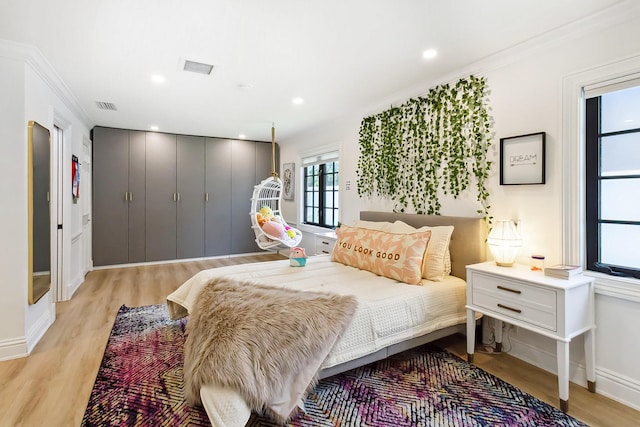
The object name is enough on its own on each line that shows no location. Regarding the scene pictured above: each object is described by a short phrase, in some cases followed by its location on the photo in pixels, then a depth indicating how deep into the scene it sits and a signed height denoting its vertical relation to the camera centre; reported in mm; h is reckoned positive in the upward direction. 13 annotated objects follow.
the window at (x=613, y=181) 1970 +174
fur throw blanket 1600 -713
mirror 2619 -13
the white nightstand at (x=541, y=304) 1878 -593
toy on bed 3023 -443
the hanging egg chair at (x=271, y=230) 4477 -278
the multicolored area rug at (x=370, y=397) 1788 -1130
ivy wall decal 2732 +605
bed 1729 -576
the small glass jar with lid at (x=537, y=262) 2283 -377
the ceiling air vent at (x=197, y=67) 2781 +1247
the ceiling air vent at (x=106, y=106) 3964 +1300
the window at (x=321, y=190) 5027 +325
